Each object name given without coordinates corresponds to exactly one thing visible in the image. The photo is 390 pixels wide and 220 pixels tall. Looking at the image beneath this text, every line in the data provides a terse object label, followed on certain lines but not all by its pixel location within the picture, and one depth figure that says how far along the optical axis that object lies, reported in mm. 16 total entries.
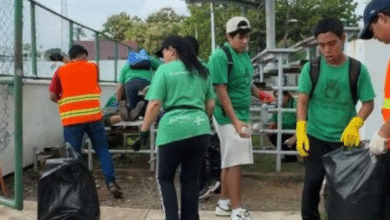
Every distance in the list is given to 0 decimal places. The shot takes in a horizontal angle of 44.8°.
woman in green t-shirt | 3381
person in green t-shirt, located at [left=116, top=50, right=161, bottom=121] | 5816
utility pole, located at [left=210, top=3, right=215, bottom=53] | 30234
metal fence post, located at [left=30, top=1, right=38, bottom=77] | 6422
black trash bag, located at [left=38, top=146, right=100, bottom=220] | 3178
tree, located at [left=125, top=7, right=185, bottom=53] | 52281
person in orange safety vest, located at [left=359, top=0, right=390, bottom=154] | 2570
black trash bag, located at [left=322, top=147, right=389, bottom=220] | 2631
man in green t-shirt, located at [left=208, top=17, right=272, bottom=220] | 4020
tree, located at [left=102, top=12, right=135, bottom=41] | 66381
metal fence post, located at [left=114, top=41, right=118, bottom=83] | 11742
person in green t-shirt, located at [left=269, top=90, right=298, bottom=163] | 7047
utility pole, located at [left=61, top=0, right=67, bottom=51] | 7591
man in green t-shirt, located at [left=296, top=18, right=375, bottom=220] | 3285
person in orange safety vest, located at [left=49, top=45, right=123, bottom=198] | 4953
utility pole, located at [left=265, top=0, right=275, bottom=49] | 14878
